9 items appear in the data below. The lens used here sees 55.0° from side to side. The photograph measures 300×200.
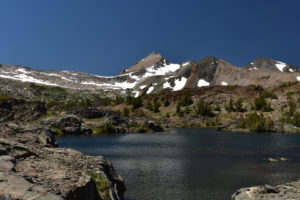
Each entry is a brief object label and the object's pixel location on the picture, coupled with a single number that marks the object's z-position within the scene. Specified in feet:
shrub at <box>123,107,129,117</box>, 621.80
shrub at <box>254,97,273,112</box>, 533.59
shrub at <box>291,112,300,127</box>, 418.92
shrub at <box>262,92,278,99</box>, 601.83
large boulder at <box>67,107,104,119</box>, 460.96
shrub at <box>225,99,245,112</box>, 577.84
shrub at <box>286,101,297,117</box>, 474.90
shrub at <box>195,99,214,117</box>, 592.60
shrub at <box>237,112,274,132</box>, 417.49
